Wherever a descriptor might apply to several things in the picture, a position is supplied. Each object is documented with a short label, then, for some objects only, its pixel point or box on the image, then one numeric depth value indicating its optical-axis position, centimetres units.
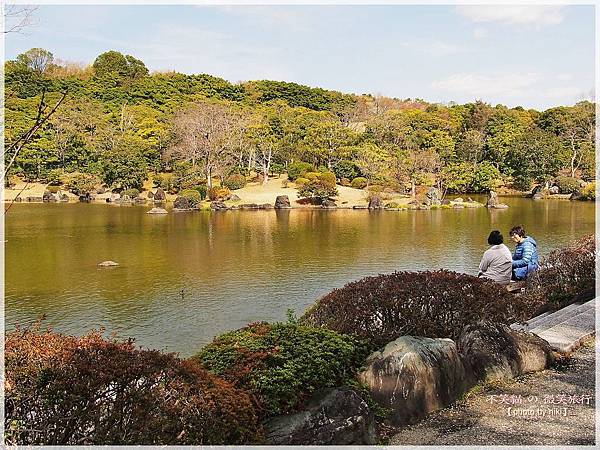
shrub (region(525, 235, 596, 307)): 615
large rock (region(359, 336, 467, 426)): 319
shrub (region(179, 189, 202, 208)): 2784
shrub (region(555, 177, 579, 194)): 3356
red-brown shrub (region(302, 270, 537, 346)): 389
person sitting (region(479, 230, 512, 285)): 623
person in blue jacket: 648
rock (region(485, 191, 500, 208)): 2779
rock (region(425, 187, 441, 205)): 2914
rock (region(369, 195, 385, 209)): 2839
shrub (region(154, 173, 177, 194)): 3334
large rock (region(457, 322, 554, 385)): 375
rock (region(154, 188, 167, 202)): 3194
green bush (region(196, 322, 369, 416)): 279
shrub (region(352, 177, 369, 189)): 3319
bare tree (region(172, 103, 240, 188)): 3247
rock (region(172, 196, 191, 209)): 2720
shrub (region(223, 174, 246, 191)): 3197
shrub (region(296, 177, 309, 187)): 3074
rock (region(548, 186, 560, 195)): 3512
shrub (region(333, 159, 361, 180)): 3509
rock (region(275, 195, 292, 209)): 2863
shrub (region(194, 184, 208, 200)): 3031
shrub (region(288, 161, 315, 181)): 3395
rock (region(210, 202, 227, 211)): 2798
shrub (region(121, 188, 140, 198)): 3158
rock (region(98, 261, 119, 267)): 1186
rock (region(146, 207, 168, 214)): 2489
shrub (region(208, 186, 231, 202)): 3005
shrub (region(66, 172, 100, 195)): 3303
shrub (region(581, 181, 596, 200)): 3132
